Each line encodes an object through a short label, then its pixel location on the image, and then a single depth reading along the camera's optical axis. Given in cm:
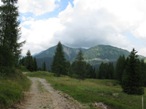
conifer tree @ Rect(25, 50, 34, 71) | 6321
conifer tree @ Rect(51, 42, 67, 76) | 4713
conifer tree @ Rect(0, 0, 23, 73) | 1721
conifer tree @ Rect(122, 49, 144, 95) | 2413
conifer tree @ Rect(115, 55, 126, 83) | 5083
